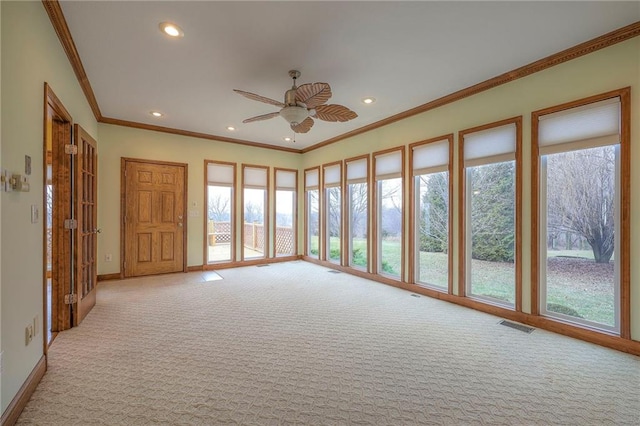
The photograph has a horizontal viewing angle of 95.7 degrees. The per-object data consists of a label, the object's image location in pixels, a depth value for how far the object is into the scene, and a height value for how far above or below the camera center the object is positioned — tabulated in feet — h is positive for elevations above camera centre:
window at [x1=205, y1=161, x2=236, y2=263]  19.51 +0.31
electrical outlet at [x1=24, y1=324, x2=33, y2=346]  6.13 -2.59
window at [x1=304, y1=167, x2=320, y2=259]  21.66 +0.28
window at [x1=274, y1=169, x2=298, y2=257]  22.53 +0.05
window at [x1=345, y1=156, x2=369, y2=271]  17.53 +0.23
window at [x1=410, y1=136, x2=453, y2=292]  13.23 +0.18
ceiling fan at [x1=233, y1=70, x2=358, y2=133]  9.18 +3.88
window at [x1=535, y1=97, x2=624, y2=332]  8.75 +0.03
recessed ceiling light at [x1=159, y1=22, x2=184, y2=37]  8.00 +5.25
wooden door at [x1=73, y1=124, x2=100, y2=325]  10.03 -0.34
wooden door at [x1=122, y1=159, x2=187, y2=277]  16.76 -0.15
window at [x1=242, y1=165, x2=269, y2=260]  20.83 +0.42
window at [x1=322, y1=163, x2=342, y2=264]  19.65 +0.26
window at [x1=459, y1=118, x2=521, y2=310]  10.93 +0.07
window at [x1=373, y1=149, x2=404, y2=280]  15.40 +0.10
